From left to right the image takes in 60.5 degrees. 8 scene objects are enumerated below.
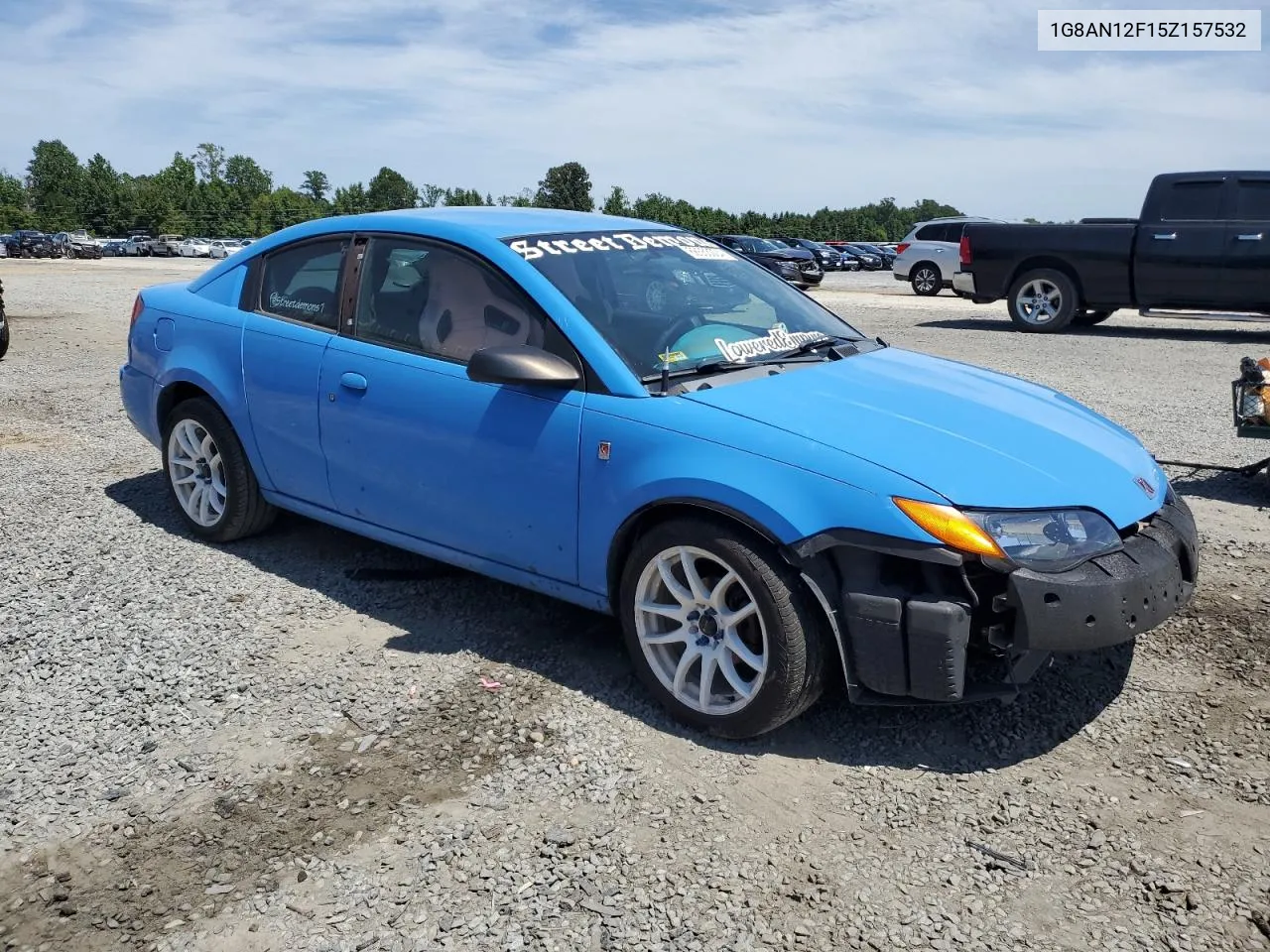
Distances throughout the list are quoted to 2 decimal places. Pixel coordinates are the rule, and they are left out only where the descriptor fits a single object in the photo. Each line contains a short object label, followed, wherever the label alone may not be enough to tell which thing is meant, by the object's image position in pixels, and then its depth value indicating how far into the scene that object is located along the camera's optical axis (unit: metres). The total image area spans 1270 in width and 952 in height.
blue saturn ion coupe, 3.18
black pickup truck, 13.60
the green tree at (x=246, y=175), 153.00
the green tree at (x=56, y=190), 93.31
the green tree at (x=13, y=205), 88.12
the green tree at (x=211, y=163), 145.62
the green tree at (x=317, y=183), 136.25
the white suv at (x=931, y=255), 24.88
